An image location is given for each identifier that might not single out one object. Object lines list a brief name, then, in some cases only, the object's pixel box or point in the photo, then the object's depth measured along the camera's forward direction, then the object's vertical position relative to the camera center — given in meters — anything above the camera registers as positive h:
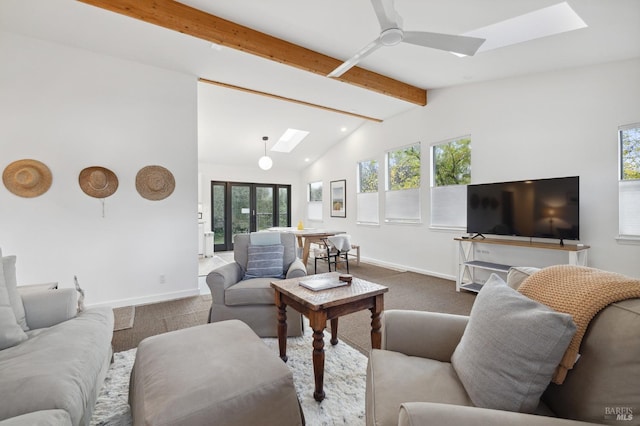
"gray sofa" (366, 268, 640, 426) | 0.80 -0.57
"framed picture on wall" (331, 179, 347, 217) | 7.15 +0.35
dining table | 5.48 -0.50
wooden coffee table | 1.76 -0.63
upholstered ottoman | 1.10 -0.72
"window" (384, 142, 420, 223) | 5.31 +0.51
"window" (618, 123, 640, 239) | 3.02 +0.31
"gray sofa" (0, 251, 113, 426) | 1.10 -0.70
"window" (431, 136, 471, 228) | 4.55 +0.50
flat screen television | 3.27 +0.04
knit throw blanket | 0.94 -0.29
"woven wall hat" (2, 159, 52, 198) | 3.03 +0.38
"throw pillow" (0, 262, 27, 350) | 1.50 -0.60
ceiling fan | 2.00 +1.34
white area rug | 1.62 -1.14
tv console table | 3.18 -0.57
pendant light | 6.34 +1.09
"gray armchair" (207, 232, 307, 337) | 2.54 -0.82
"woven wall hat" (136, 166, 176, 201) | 3.64 +0.39
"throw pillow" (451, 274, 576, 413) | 0.90 -0.48
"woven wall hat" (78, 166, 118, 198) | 3.36 +0.37
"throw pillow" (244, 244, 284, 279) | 2.93 -0.51
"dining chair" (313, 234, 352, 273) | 5.19 -0.60
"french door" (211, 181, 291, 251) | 7.94 +0.12
